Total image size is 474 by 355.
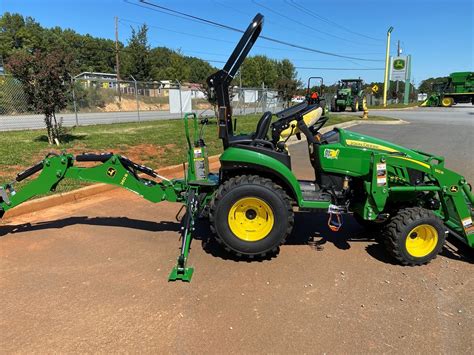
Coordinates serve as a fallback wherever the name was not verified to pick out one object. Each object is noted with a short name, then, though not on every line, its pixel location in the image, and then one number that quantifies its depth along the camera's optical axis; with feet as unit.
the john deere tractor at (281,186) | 13.24
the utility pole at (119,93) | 81.36
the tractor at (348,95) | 105.50
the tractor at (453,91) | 134.21
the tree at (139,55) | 135.03
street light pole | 140.67
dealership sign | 163.02
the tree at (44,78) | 32.53
